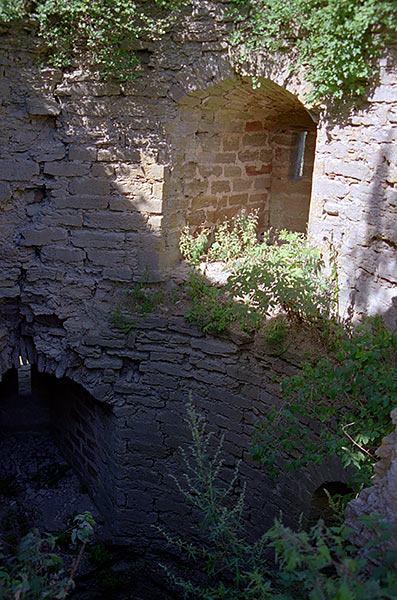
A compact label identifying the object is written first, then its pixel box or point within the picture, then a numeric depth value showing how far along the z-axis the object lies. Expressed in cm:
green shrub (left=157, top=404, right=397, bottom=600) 230
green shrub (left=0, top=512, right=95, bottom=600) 275
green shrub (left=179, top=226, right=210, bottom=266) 606
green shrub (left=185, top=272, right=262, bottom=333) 525
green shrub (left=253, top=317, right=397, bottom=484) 386
